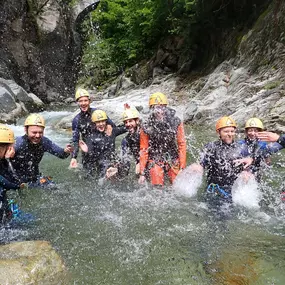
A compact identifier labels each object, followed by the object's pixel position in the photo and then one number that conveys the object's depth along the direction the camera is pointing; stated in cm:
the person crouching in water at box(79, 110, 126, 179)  662
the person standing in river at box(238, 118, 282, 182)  557
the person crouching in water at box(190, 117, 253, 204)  540
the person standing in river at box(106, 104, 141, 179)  631
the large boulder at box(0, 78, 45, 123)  1549
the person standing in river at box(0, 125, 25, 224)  426
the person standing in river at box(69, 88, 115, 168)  685
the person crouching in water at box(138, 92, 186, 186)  611
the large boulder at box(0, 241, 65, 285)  338
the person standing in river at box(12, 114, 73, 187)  545
